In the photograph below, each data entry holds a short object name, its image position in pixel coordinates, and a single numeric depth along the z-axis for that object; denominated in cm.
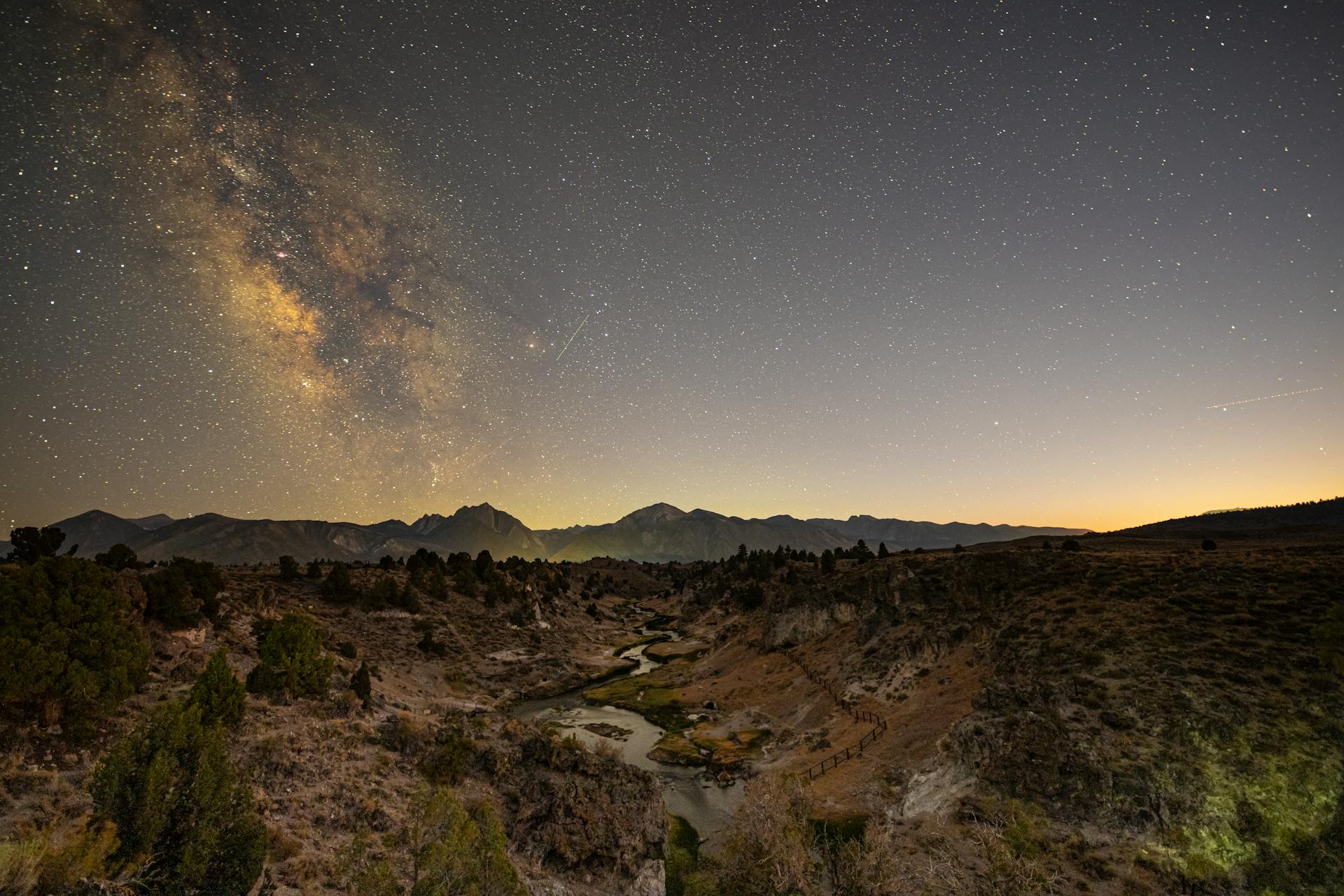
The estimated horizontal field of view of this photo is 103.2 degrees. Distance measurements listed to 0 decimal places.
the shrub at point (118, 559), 5934
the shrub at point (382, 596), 8694
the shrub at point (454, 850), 1981
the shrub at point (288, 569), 9218
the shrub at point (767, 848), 2591
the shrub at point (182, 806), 1834
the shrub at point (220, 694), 3023
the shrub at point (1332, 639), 3575
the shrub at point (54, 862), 1457
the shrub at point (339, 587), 8594
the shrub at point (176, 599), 4509
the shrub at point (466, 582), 10994
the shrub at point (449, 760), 3384
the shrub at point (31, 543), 5062
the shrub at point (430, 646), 7925
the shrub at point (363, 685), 4525
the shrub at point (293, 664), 3984
